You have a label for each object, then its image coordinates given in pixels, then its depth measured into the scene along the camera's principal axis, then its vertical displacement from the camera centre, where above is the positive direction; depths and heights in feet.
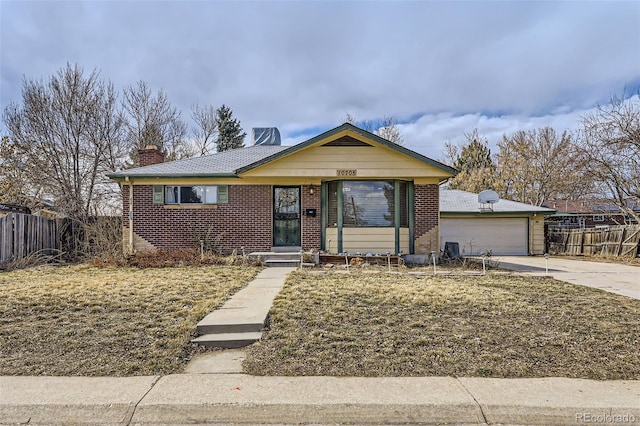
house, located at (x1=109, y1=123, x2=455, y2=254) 38.96 +2.07
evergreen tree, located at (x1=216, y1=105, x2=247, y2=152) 109.29 +25.57
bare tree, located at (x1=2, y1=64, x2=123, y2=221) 60.59 +13.53
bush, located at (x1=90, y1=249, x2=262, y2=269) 36.06 -3.82
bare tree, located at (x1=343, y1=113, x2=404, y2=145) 101.35 +24.21
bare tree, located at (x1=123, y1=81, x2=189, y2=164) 80.94 +22.37
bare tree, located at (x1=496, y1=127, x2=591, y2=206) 95.96 +13.72
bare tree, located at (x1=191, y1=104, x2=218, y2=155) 104.37 +26.21
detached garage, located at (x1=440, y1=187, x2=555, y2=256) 60.08 -1.63
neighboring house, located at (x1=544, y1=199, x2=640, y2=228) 86.38 +0.97
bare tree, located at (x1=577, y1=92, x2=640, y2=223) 52.94 +9.34
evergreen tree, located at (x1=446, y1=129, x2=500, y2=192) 100.07 +15.42
